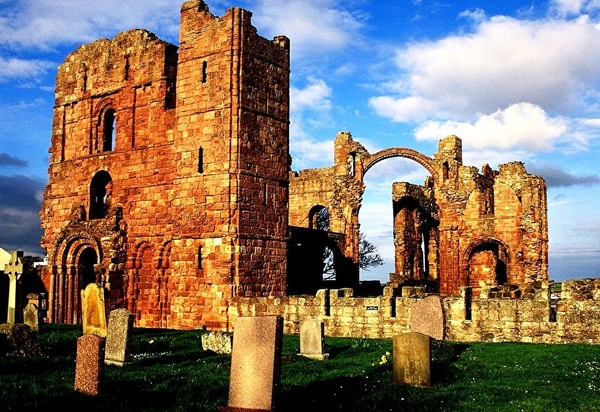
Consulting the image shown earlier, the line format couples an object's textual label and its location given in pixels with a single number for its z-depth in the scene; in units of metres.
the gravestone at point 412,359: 10.42
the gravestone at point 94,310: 15.23
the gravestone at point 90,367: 9.67
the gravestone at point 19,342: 12.72
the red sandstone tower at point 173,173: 21.23
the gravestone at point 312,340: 14.06
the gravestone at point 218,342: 14.32
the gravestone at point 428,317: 14.57
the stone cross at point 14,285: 17.91
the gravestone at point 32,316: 17.66
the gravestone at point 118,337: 12.47
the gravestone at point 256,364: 7.91
